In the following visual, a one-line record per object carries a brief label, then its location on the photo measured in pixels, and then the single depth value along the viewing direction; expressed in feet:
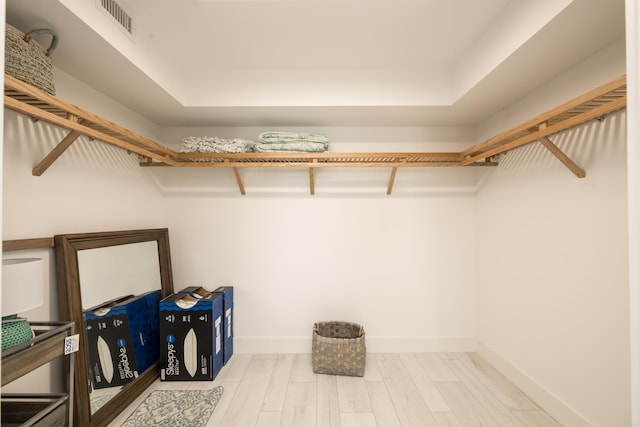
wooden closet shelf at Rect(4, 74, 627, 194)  3.89
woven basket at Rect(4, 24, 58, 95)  3.67
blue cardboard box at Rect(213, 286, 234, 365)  7.75
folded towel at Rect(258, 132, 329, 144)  7.43
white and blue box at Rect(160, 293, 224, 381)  7.00
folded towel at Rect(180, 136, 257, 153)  7.34
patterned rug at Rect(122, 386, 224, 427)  5.63
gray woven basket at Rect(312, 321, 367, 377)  7.12
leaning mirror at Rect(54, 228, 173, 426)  5.03
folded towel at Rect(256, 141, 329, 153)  7.39
